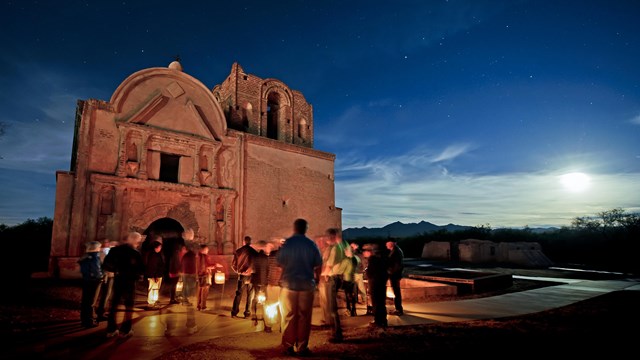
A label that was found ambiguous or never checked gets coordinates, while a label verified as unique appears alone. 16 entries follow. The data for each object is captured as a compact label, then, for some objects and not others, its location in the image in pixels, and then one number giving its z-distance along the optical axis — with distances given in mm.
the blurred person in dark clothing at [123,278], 5453
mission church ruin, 12461
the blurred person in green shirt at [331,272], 5724
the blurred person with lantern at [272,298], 5980
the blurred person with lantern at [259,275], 6855
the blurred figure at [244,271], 6879
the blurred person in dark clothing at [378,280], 6203
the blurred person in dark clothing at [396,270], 7289
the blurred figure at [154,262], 7590
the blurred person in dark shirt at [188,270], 7168
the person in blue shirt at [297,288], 4602
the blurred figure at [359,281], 8570
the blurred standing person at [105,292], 6484
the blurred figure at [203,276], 7389
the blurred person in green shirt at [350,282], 7030
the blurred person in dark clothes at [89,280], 6203
